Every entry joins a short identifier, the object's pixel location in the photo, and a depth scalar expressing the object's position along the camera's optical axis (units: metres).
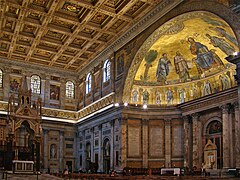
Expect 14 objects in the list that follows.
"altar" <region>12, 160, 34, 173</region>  23.14
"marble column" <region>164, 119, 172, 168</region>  29.69
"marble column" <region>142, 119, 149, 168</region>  29.66
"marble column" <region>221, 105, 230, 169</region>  24.56
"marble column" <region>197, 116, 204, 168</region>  27.70
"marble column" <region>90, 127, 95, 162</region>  34.50
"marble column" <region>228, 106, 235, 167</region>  24.68
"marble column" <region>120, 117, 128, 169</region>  28.52
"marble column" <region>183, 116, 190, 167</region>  28.52
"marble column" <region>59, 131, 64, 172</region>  37.42
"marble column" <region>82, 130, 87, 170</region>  36.31
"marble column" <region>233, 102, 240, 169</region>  20.32
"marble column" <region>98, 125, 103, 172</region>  32.22
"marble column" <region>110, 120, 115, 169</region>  30.00
